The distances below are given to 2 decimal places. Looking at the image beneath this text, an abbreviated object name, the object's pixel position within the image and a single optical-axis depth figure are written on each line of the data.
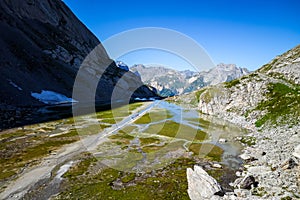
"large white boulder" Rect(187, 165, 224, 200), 19.84
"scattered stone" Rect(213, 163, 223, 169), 29.42
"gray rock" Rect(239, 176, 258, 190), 22.20
